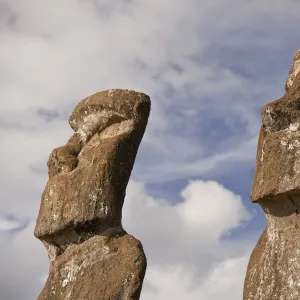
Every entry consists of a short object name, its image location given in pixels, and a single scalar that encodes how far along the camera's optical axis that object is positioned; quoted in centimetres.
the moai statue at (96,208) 1612
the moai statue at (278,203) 1363
